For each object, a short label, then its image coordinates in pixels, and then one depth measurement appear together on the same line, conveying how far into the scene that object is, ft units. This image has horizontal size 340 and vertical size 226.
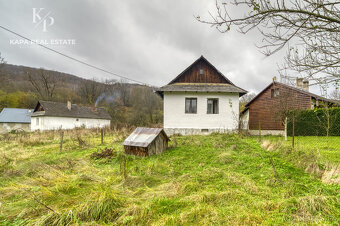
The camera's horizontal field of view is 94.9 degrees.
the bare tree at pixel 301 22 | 7.75
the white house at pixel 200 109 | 41.60
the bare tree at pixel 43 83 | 116.06
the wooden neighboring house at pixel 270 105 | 36.86
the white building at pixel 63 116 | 83.46
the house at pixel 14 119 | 92.68
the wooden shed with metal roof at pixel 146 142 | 20.98
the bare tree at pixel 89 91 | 151.43
